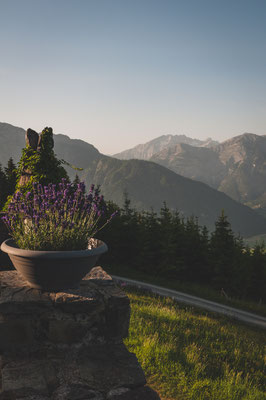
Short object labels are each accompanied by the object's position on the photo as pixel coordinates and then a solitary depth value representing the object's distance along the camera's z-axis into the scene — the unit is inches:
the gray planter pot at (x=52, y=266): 124.6
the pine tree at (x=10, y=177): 1234.6
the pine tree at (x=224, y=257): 1285.7
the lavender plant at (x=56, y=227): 138.3
